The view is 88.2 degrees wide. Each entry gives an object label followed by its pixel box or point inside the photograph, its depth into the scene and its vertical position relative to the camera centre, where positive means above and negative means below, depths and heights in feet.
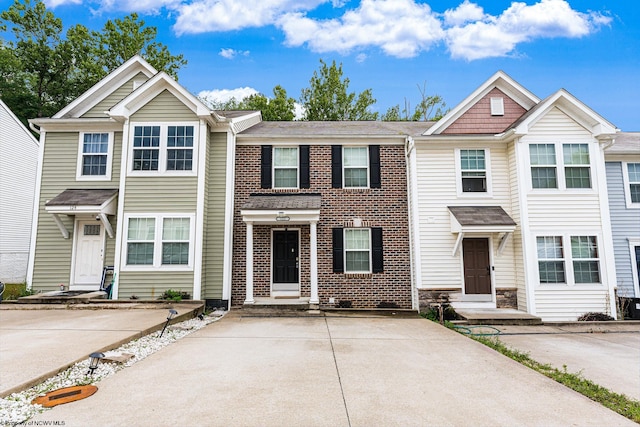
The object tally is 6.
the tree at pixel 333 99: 84.07 +40.00
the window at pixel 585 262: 31.04 -0.61
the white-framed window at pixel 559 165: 32.22 +8.78
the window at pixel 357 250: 34.50 +0.70
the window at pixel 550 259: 31.09 -0.31
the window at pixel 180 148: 32.86 +10.84
